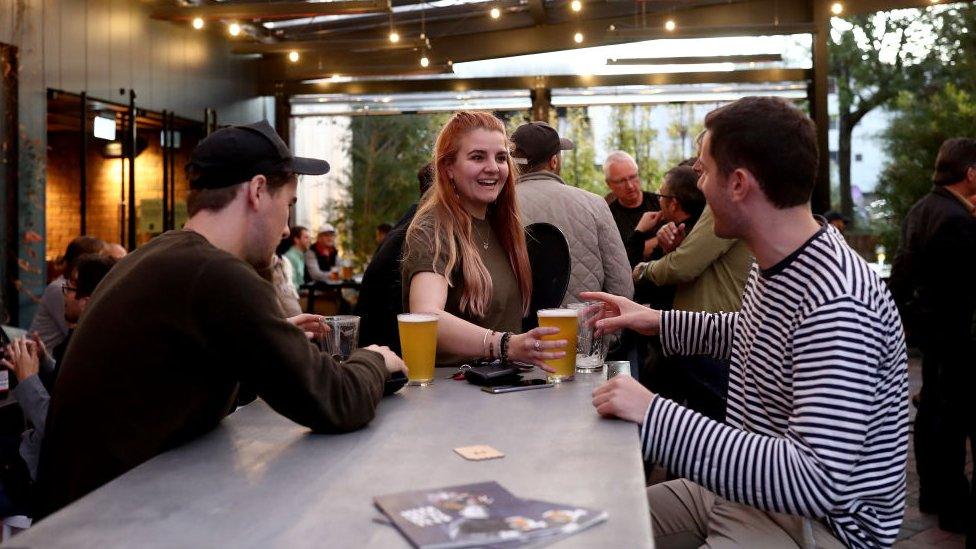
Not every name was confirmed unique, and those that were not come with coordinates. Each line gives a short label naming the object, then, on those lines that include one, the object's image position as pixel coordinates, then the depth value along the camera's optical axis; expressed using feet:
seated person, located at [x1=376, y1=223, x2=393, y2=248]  38.45
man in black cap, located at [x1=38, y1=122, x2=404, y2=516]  5.67
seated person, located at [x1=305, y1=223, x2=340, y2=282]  40.45
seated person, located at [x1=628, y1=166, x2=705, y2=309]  14.53
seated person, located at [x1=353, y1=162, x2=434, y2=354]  10.26
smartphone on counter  7.38
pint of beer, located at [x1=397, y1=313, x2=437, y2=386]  7.59
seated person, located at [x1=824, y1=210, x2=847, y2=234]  30.42
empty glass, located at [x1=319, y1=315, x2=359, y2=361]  7.34
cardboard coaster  5.29
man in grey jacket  12.54
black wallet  7.59
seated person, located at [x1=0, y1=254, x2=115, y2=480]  10.09
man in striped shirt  5.36
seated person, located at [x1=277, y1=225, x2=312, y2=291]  37.11
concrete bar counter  4.11
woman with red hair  8.63
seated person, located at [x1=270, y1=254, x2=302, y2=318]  17.78
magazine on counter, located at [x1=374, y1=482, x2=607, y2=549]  3.96
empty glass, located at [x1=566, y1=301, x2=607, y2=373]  7.93
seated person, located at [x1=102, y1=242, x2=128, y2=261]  19.50
